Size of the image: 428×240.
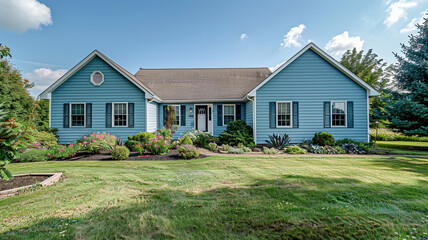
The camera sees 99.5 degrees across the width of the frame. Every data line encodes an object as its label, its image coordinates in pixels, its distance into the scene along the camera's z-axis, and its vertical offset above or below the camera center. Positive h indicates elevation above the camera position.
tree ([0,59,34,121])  14.84 +2.24
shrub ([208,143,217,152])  10.20 -1.43
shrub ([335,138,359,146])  10.82 -1.20
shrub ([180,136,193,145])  10.63 -1.14
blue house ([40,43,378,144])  11.34 +1.33
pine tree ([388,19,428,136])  10.34 +2.00
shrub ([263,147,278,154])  9.40 -1.54
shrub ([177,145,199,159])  8.10 -1.38
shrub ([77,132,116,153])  8.76 -1.08
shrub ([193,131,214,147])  11.22 -1.11
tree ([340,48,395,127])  26.72 +8.57
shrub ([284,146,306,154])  9.51 -1.52
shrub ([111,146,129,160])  7.86 -1.36
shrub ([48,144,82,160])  8.09 -1.38
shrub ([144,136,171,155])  8.63 -1.16
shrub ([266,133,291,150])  10.56 -1.15
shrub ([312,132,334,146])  10.56 -1.04
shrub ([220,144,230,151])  10.02 -1.47
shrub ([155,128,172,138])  9.63 -0.61
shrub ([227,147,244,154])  9.59 -1.54
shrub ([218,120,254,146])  11.18 -0.80
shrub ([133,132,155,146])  10.03 -0.82
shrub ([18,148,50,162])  7.84 -1.48
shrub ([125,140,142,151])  9.77 -1.25
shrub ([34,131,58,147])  9.85 -0.94
